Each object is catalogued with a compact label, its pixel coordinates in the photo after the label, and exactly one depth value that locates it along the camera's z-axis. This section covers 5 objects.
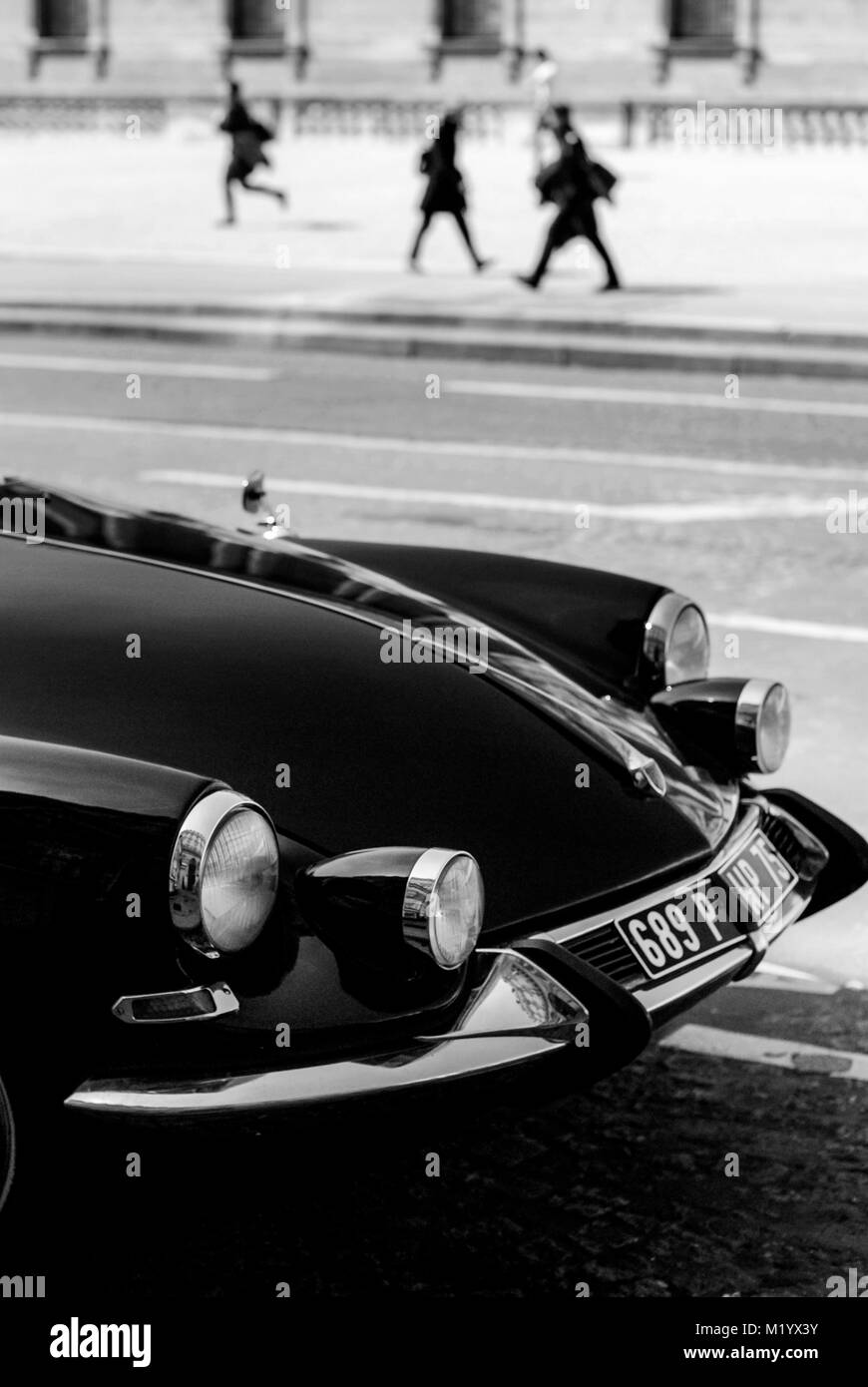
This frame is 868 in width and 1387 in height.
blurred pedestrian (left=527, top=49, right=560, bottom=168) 24.88
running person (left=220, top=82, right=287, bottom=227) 25.69
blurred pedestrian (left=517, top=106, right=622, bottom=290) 17.69
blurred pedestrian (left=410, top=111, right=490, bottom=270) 19.86
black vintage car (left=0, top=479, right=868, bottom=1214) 3.05
